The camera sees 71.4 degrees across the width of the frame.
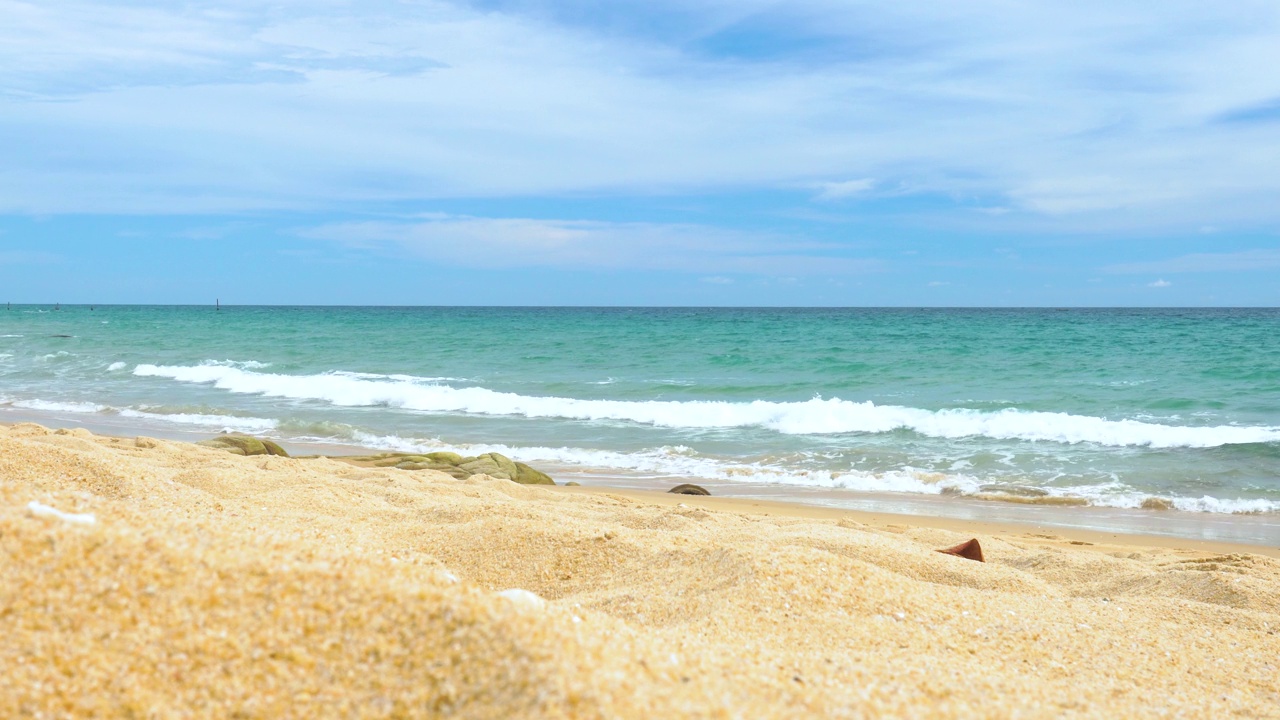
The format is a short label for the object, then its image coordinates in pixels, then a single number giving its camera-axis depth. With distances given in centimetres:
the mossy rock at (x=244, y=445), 941
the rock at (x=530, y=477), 925
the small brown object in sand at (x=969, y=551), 539
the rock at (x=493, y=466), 906
